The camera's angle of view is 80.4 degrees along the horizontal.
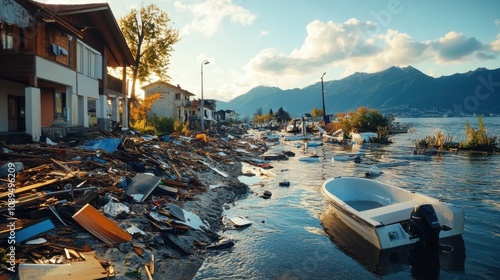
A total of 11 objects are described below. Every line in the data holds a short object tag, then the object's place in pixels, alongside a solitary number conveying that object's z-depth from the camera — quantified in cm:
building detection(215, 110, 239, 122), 11044
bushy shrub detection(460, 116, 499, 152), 2739
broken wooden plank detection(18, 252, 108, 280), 396
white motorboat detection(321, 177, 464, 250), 635
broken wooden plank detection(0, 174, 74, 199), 578
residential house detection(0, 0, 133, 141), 1326
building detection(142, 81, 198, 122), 5722
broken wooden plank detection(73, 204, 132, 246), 548
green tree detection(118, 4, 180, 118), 3759
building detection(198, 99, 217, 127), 5703
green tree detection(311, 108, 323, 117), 8682
